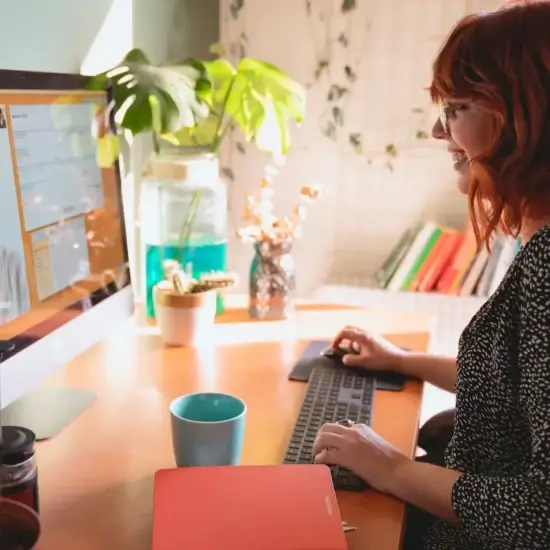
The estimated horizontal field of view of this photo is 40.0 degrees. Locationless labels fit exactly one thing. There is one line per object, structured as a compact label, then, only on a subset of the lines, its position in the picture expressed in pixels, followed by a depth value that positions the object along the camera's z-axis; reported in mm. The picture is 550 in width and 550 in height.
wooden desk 874
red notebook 765
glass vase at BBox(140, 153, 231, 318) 1600
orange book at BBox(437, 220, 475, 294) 2393
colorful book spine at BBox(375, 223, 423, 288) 2471
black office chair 1273
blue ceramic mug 935
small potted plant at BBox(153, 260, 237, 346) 1444
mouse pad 1289
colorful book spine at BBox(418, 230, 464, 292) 2412
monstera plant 1358
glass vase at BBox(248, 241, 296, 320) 1642
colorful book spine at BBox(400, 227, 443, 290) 2418
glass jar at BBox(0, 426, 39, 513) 796
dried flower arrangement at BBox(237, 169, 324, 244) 1643
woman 838
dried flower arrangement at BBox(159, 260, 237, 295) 1474
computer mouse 1404
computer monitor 968
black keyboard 977
